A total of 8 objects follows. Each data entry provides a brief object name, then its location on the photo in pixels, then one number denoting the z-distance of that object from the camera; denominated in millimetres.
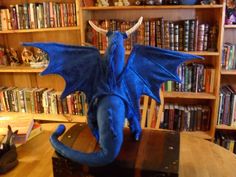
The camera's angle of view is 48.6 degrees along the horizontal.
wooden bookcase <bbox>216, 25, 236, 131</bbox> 2033
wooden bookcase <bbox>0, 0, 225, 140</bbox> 2023
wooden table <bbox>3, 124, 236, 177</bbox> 1178
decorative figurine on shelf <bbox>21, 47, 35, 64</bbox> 2482
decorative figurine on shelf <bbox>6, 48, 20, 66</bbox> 2527
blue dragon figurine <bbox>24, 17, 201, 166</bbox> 872
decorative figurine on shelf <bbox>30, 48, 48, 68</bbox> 2391
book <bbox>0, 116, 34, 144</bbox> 1448
